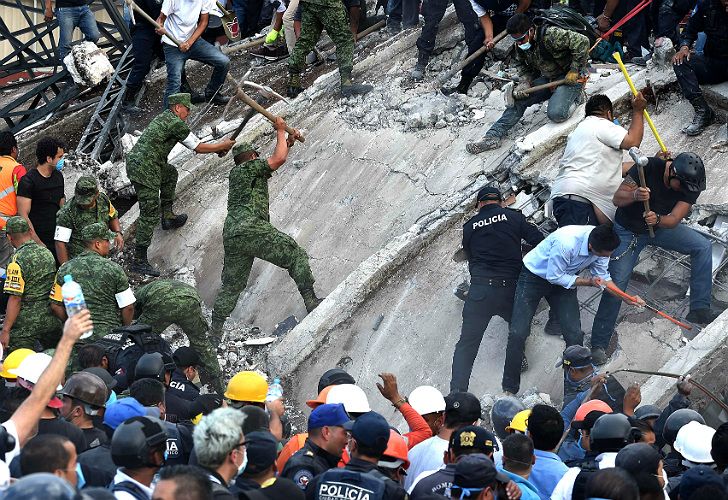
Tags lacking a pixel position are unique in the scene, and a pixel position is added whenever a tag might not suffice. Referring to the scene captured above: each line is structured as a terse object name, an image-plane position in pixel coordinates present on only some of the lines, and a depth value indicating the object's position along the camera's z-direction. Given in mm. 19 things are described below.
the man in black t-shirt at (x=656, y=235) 14429
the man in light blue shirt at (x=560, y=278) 13934
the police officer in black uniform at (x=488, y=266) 14759
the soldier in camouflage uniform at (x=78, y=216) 16393
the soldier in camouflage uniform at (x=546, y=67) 17233
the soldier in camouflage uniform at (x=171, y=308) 15253
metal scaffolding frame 22558
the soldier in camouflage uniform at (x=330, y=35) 20593
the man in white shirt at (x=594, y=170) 15089
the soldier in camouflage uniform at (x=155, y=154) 18073
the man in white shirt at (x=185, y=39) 20863
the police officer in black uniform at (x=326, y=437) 10169
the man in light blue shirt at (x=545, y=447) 9922
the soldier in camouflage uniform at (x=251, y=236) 16693
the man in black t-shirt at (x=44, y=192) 17053
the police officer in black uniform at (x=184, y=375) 12594
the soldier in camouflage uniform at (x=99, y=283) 14609
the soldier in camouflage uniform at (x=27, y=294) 14819
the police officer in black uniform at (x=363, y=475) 8902
